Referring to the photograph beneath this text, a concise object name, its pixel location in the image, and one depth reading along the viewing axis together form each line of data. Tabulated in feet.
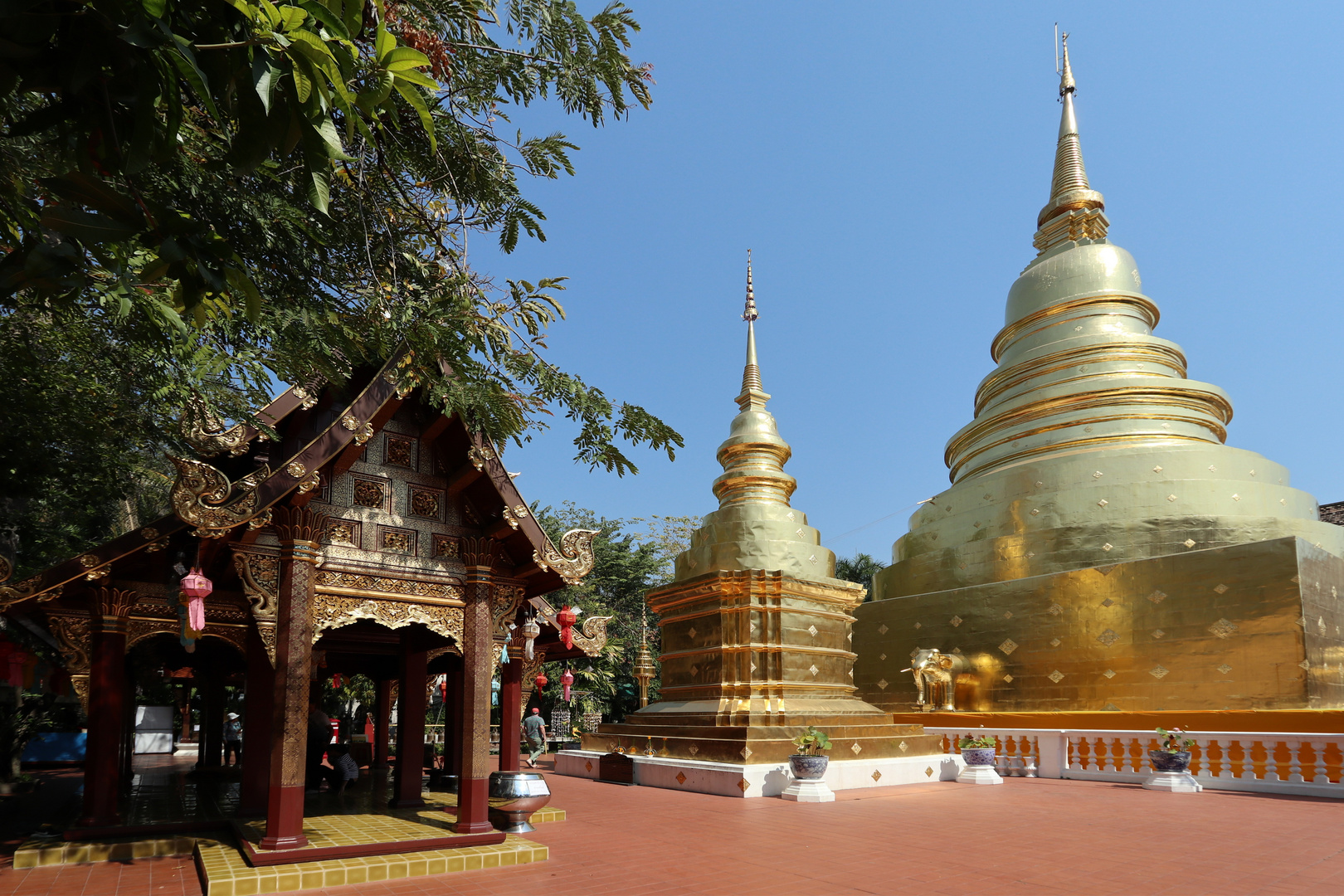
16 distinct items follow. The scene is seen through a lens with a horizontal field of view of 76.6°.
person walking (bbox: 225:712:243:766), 72.84
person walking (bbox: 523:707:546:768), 82.17
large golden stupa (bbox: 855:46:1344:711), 53.72
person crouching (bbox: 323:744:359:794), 41.72
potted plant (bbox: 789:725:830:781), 42.98
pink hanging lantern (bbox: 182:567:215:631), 23.89
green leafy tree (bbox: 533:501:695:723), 98.94
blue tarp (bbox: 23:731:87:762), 73.32
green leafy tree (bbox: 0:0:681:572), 9.75
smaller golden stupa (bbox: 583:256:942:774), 51.75
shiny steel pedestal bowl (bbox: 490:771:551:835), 31.07
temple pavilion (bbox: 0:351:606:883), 24.21
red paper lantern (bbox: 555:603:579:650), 34.09
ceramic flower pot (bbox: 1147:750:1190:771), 45.78
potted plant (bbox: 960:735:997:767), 51.93
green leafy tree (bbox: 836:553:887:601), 153.17
